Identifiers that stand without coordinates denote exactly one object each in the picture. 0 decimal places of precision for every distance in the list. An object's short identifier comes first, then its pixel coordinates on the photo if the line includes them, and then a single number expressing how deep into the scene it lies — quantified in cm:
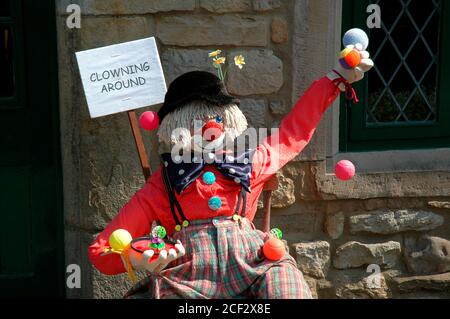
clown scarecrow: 358
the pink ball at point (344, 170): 376
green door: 454
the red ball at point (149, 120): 378
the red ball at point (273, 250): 358
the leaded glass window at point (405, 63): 479
